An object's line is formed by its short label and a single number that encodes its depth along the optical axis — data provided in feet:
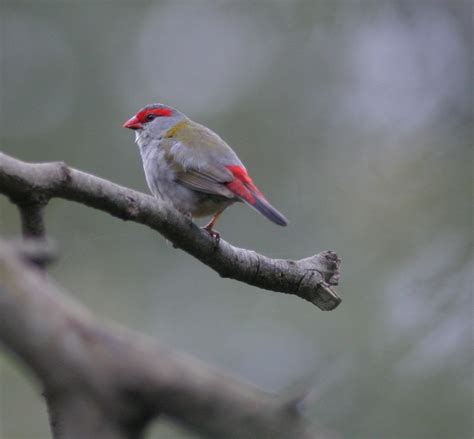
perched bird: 28.22
